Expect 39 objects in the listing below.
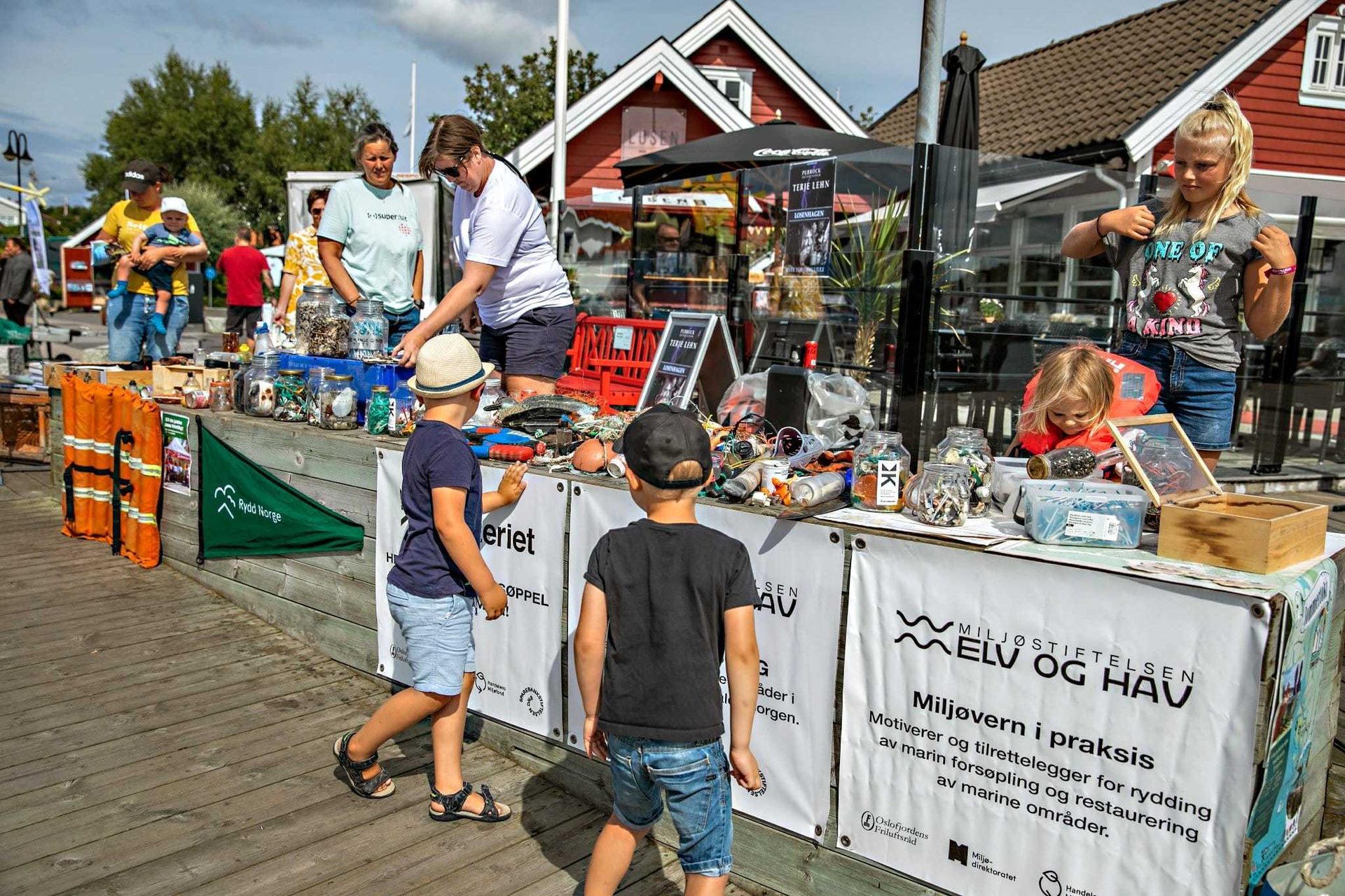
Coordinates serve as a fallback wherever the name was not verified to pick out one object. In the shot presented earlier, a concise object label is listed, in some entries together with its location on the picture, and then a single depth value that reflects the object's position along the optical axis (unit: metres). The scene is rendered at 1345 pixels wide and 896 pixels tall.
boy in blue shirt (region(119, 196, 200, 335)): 7.28
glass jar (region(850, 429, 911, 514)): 2.95
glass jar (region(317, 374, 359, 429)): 4.63
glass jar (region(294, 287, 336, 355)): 5.28
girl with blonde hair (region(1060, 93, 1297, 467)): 3.07
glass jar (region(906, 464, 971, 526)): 2.70
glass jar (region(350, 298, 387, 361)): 4.91
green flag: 4.58
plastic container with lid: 2.48
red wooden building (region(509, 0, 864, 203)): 18.25
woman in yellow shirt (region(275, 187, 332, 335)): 6.78
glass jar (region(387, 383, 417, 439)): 4.36
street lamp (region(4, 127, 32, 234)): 26.83
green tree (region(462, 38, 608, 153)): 28.94
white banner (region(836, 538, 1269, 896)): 2.11
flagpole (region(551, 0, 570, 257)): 12.20
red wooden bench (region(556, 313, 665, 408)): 6.35
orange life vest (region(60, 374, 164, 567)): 5.89
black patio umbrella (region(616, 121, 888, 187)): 9.38
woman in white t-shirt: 4.09
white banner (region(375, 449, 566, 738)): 3.47
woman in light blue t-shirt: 5.09
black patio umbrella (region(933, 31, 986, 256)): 5.90
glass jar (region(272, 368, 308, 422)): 5.05
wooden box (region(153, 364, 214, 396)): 6.15
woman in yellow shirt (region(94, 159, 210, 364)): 7.28
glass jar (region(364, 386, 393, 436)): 4.43
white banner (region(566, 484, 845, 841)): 2.75
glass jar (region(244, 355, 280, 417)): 5.13
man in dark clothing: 14.19
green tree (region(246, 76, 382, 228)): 50.84
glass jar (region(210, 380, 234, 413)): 5.59
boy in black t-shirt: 2.25
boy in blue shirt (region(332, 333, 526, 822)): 3.09
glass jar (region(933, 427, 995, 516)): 2.97
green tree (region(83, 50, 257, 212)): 52.66
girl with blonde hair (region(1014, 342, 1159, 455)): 3.08
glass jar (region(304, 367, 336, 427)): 4.75
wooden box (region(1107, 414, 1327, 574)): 2.26
